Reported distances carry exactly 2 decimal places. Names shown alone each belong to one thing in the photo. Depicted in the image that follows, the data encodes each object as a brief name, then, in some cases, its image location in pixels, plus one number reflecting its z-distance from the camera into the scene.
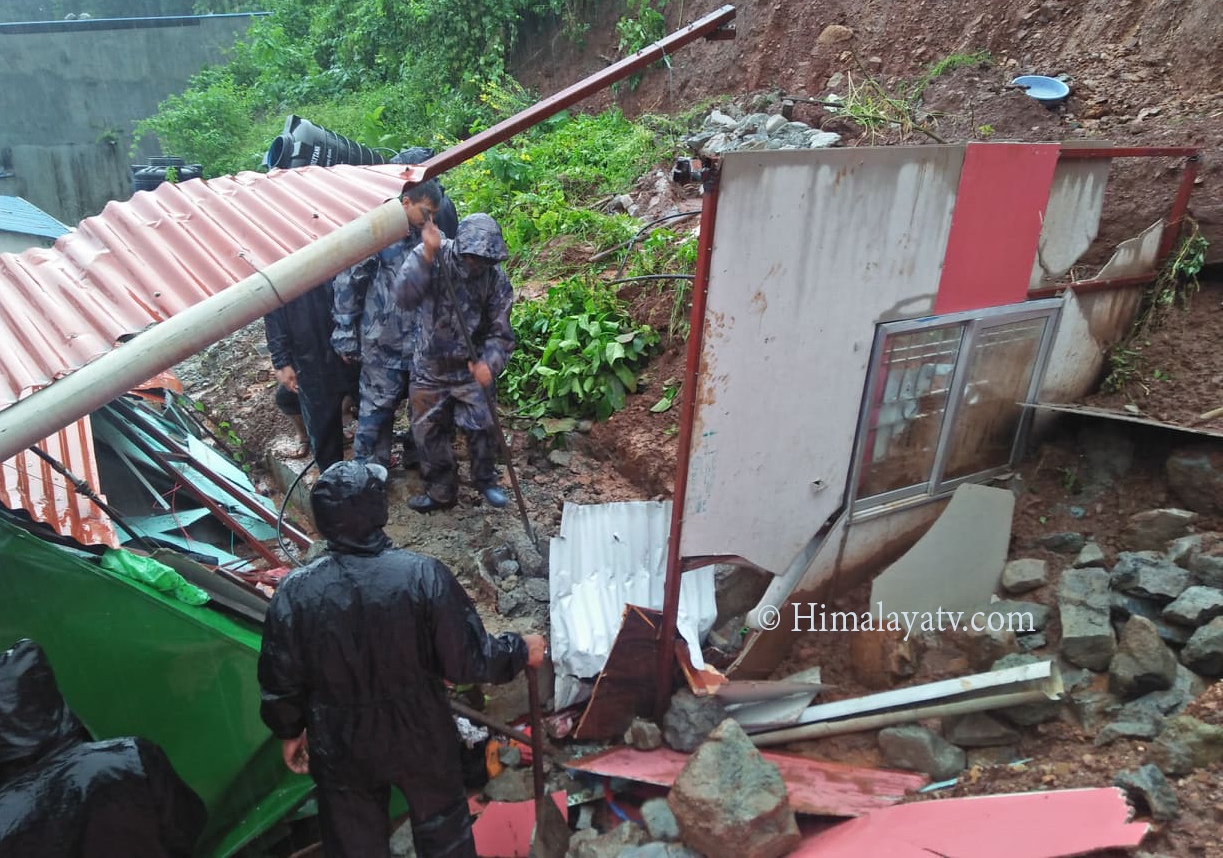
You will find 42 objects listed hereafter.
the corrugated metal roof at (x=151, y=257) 2.09
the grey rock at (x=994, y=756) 3.10
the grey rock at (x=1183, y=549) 3.45
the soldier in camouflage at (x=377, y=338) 4.70
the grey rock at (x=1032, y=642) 3.45
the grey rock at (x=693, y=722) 3.43
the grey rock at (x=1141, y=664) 2.97
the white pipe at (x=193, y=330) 1.87
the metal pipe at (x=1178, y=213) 4.37
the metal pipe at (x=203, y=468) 5.01
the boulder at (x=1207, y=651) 2.95
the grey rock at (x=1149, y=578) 3.29
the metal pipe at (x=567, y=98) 2.70
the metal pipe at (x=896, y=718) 3.12
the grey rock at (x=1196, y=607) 3.11
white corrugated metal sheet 3.73
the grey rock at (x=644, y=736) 3.44
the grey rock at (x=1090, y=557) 3.68
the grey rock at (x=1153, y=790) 2.37
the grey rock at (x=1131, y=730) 2.82
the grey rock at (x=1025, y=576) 3.68
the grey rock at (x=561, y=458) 5.36
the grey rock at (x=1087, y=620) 3.21
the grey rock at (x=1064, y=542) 3.85
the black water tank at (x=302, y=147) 4.99
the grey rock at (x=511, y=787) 3.36
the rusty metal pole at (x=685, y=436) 2.74
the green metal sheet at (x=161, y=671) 2.62
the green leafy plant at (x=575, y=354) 5.49
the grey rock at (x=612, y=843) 2.86
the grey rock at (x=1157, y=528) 3.66
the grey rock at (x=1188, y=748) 2.54
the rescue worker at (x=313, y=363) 4.92
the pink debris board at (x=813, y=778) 2.91
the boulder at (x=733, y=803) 2.62
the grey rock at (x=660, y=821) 2.90
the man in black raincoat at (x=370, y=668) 2.36
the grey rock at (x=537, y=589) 4.12
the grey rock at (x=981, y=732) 3.15
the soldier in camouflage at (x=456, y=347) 4.27
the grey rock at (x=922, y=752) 3.09
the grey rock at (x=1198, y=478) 3.72
